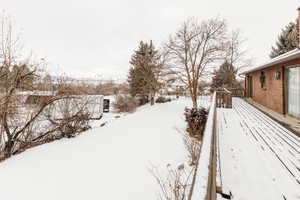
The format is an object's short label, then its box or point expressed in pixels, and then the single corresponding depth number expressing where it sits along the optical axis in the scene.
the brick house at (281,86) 4.71
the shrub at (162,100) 19.92
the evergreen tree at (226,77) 20.48
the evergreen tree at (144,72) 17.41
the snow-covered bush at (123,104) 17.45
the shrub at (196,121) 5.88
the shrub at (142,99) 21.38
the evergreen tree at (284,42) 19.37
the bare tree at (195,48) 12.51
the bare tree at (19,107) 4.70
